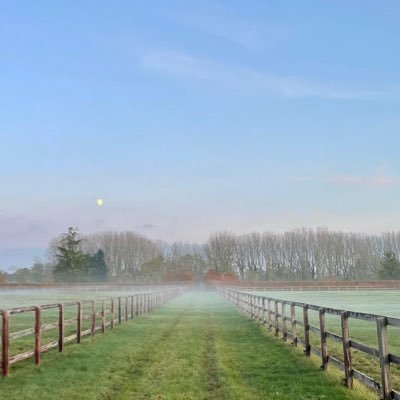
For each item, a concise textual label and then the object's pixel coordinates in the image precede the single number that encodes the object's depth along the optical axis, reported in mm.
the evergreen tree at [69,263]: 114875
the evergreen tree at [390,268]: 100000
